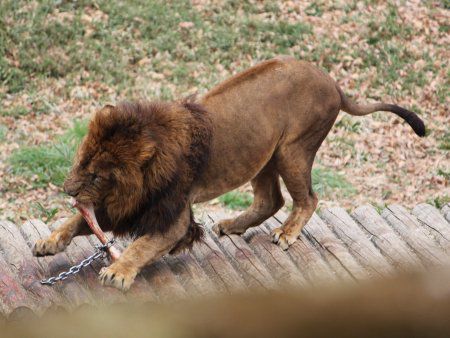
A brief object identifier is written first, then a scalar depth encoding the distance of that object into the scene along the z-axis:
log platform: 9.79
